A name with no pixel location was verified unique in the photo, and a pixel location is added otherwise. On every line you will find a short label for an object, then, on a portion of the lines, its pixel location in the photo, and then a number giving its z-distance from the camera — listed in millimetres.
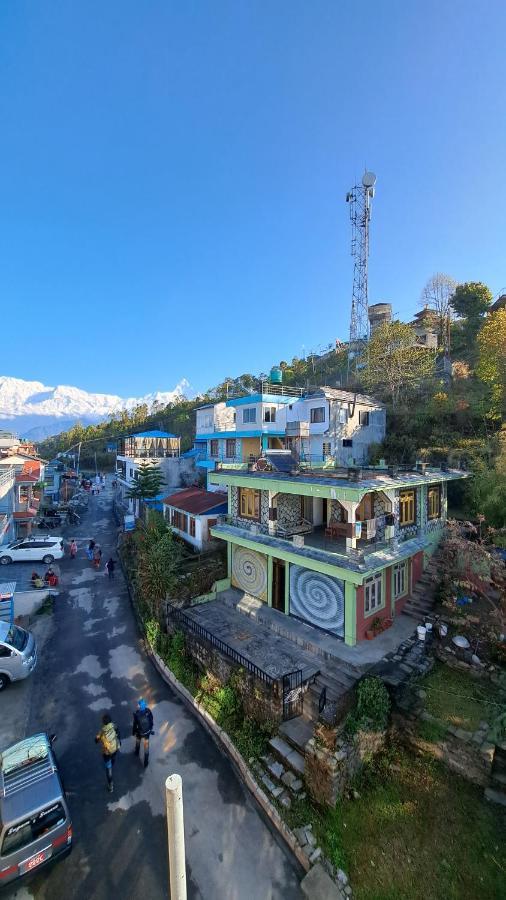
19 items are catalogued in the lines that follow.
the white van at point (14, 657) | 12211
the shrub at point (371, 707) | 9461
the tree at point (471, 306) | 39281
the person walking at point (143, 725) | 9586
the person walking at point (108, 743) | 8945
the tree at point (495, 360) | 22922
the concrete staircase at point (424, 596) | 14727
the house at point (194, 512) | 21125
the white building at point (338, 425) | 27578
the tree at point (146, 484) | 29875
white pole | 4699
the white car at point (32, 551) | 22828
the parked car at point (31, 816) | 6605
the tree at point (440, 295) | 43841
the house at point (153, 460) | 36188
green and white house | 12383
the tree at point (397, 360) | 31281
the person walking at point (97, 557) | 24422
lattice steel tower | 42428
